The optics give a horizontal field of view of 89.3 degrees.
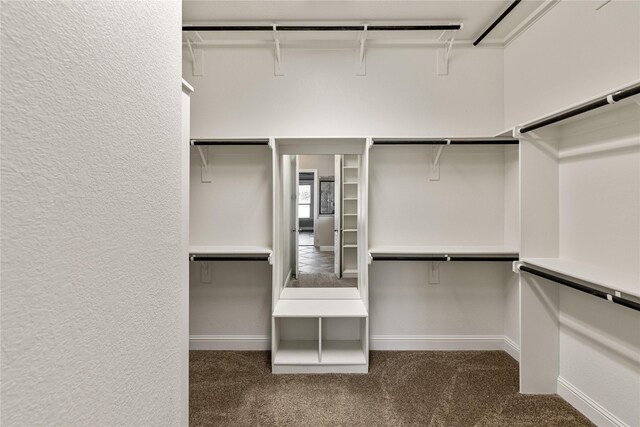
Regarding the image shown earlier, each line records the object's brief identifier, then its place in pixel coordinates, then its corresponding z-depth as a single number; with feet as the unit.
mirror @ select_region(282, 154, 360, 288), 8.93
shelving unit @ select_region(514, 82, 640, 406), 5.32
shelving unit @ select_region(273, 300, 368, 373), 7.80
